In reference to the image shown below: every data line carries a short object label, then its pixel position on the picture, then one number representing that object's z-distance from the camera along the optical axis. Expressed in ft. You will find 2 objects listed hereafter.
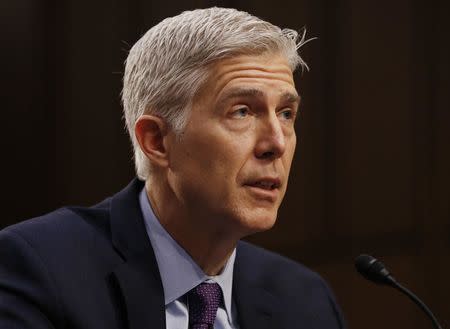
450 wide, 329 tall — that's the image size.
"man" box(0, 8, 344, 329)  9.18
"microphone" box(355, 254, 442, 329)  9.17
